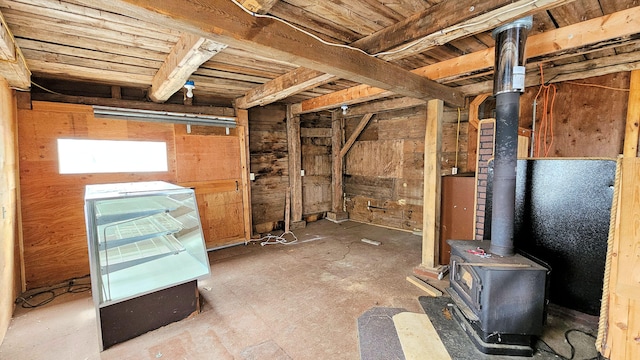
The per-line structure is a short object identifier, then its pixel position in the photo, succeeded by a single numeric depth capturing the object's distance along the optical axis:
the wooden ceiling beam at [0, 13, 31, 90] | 1.75
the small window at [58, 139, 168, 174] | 3.18
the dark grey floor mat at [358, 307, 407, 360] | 1.99
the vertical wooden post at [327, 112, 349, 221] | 5.90
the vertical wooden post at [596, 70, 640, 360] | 1.60
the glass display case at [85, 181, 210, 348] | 2.03
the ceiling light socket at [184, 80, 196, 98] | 3.10
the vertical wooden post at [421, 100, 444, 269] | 3.24
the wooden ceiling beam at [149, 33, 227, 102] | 1.97
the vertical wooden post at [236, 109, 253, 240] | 4.39
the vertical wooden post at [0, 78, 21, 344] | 2.27
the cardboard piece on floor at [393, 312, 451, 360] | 2.00
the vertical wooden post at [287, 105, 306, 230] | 5.19
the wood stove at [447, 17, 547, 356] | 1.95
